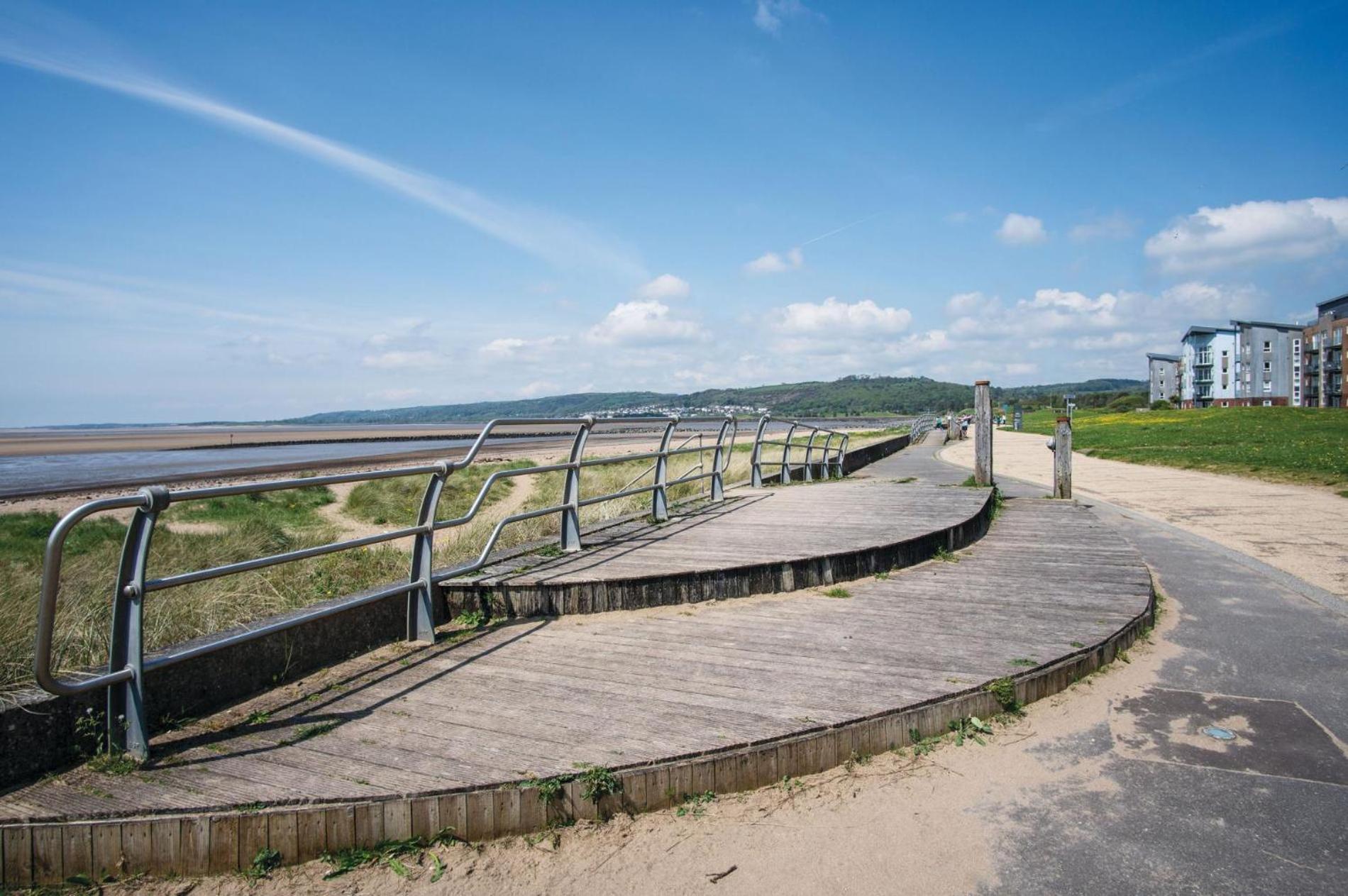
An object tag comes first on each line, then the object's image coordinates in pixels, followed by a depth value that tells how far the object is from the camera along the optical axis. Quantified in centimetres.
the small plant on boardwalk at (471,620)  449
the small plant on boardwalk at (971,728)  321
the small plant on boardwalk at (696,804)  269
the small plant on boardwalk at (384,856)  241
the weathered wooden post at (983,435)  1006
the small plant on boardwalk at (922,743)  308
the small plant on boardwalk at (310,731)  294
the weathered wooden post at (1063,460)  1000
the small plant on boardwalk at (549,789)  256
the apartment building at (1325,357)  6844
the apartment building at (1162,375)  9856
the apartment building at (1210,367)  8250
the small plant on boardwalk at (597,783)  261
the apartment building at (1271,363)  7931
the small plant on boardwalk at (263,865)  239
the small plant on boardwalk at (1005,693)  335
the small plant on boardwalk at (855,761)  296
